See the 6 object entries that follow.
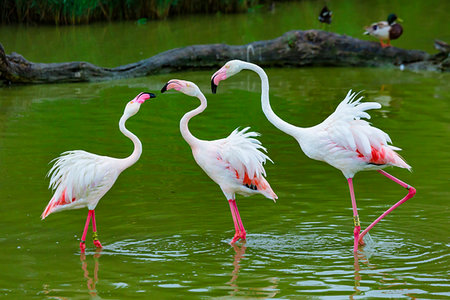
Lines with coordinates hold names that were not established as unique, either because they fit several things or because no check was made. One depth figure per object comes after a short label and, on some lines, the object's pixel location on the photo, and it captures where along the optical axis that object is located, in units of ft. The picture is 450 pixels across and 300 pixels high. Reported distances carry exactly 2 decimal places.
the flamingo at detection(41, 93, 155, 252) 37.35
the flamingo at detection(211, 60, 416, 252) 37.17
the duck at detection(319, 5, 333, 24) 111.86
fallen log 80.69
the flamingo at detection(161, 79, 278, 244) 38.65
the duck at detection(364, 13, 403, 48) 91.20
